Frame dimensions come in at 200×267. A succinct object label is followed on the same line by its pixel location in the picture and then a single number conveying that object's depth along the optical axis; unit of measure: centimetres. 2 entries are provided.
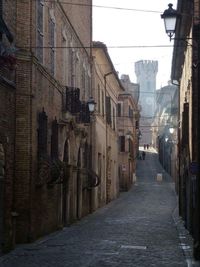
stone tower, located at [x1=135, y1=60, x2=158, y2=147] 13227
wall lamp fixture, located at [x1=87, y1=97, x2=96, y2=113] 2710
